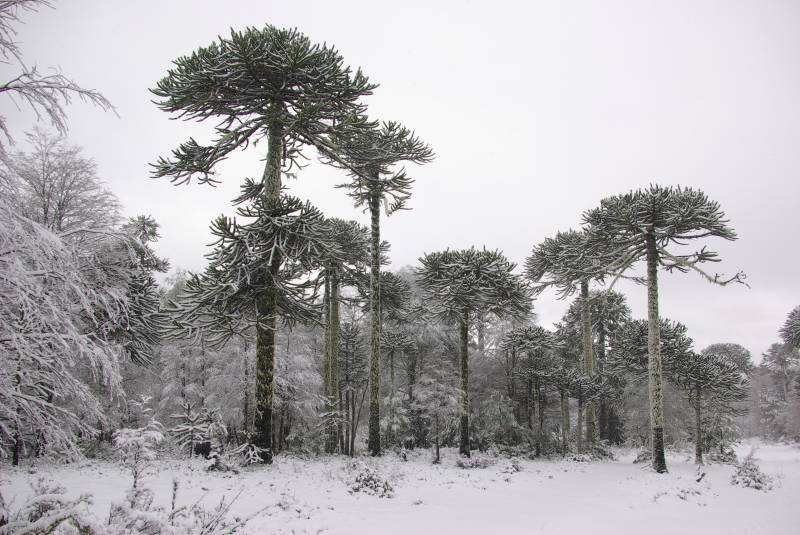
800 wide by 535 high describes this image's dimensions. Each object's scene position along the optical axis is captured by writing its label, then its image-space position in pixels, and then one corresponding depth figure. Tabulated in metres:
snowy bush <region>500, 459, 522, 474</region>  15.18
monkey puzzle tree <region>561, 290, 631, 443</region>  25.86
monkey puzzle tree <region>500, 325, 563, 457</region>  21.38
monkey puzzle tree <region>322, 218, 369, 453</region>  17.73
